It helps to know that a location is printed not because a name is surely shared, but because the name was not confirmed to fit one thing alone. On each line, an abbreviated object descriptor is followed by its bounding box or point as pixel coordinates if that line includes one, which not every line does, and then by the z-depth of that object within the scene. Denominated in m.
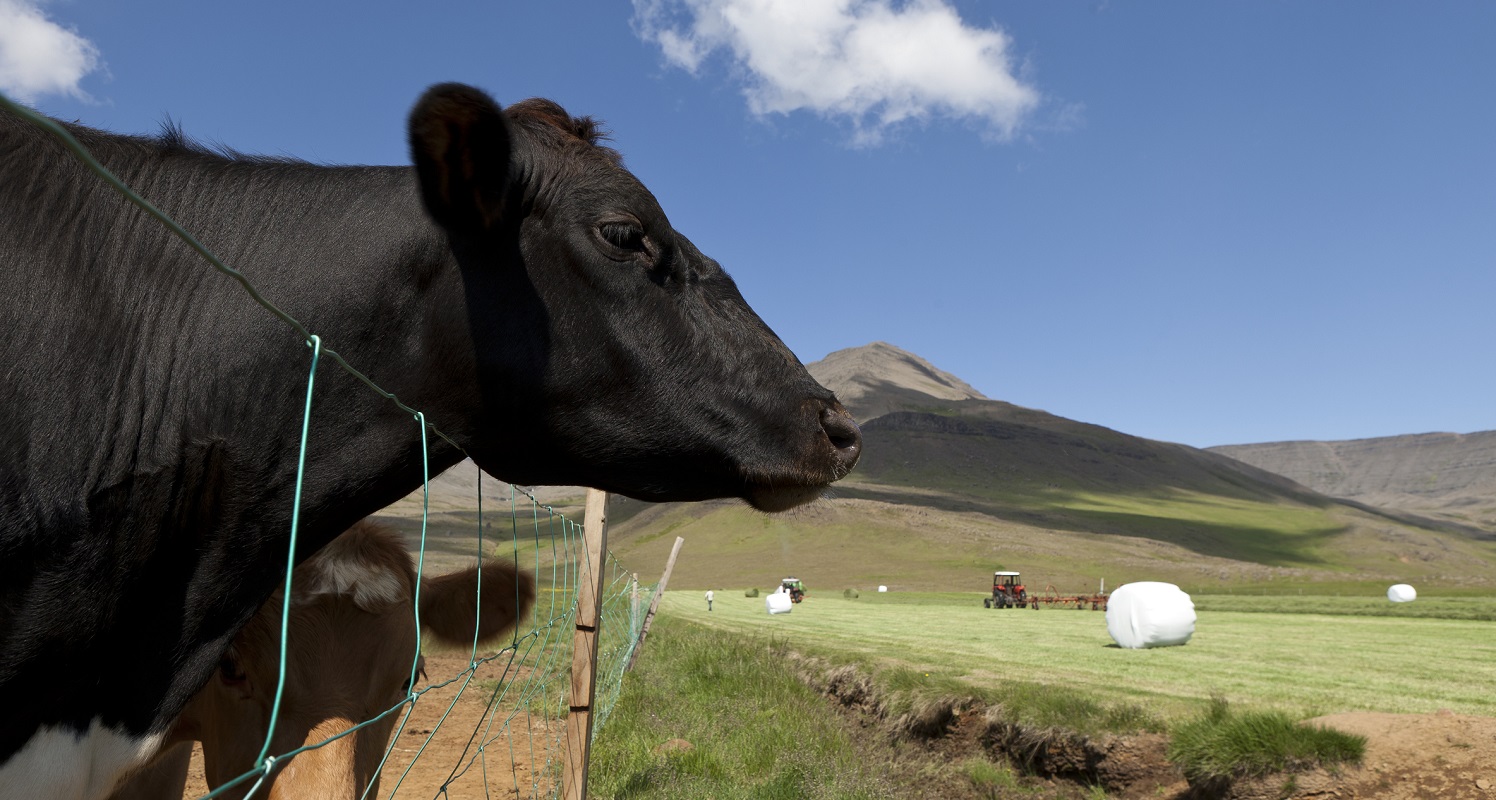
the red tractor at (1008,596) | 48.14
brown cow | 2.90
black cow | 1.59
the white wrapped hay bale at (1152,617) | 19.95
